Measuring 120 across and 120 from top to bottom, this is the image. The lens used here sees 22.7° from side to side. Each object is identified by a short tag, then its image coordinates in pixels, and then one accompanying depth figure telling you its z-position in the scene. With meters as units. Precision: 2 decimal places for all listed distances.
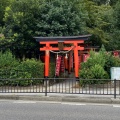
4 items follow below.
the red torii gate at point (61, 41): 19.08
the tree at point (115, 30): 27.12
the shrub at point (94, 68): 17.80
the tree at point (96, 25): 27.77
